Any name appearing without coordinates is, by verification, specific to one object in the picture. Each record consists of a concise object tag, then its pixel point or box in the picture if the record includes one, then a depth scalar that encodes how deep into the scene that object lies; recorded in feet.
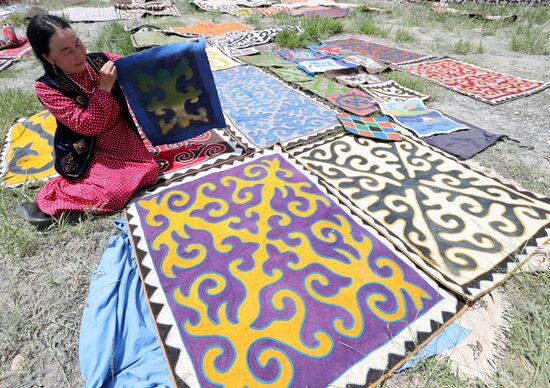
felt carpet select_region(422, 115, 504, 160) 8.13
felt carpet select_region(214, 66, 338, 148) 9.00
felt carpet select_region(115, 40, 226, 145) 6.61
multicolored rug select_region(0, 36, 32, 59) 14.98
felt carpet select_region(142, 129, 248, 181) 7.62
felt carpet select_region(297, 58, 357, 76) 12.91
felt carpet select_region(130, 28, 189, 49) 14.80
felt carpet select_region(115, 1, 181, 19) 22.87
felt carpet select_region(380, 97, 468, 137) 9.12
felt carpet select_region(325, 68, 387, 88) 12.12
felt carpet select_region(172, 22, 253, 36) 18.59
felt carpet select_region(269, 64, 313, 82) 12.38
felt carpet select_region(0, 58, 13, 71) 13.89
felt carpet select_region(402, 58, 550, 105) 11.16
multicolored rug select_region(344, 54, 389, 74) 13.05
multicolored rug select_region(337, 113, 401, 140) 8.84
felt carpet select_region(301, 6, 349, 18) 22.65
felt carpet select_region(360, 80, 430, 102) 11.00
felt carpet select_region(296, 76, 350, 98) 11.40
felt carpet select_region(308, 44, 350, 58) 14.74
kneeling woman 5.28
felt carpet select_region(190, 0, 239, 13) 24.19
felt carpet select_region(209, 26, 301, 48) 16.51
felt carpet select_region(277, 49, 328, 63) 14.44
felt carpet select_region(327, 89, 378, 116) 10.25
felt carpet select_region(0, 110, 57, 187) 7.50
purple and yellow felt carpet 4.11
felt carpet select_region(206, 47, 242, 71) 13.56
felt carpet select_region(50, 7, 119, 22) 21.20
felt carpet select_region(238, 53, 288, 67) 13.71
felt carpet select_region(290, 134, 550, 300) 5.38
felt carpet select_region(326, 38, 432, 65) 14.69
